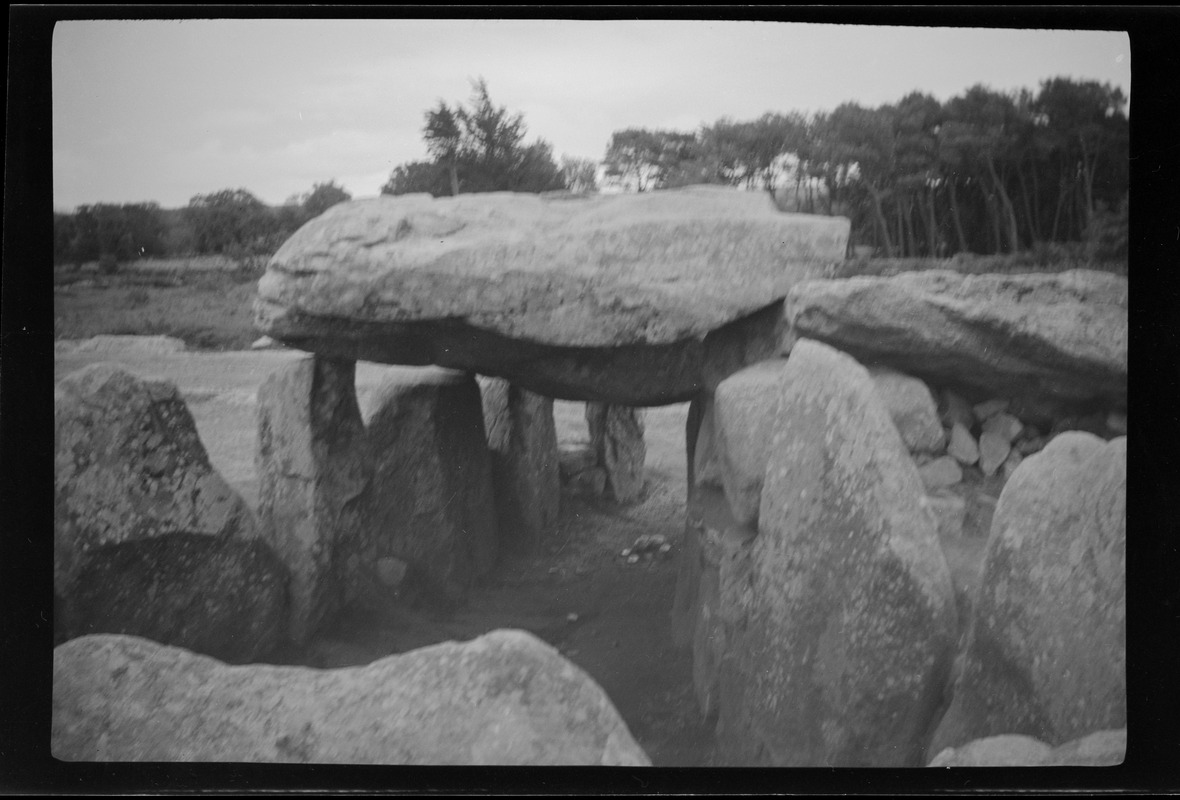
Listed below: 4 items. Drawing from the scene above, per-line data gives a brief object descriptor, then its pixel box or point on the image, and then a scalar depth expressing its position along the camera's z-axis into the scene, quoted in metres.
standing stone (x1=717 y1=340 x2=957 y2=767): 3.26
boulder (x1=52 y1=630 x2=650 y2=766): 2.99
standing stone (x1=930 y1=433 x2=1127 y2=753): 3.13
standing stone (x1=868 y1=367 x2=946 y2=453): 3.84
